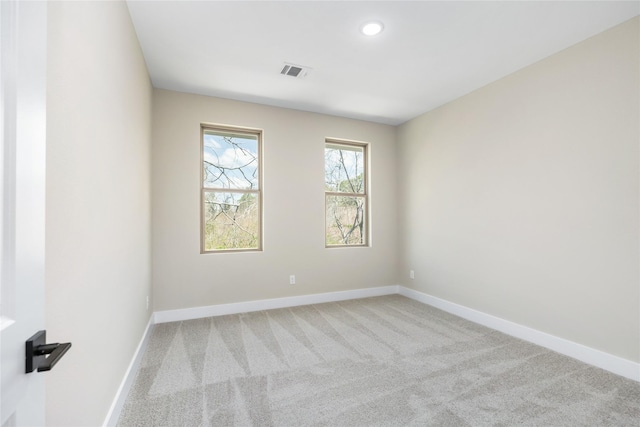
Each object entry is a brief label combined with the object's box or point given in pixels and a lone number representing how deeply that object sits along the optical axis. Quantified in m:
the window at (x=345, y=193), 4.36
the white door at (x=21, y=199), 0.56
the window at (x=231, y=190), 3.66
